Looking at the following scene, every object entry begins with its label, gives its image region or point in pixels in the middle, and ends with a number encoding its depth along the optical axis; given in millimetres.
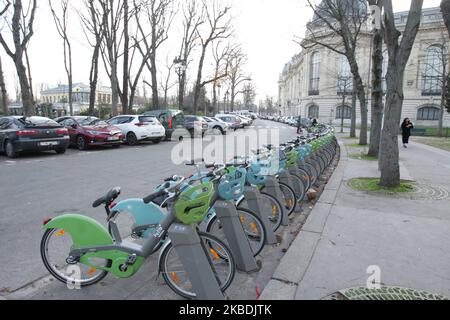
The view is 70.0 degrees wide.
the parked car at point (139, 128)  15672
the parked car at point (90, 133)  13320
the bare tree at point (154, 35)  23297
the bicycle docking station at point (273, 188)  4648
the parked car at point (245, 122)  35312
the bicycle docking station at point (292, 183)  5383
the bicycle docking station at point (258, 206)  4078
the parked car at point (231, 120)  29752
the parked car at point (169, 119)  18672
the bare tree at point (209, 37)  30281
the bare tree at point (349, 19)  13438
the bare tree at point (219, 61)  38484
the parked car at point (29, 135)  10581
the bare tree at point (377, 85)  11020
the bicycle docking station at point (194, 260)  2721
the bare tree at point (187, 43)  29656
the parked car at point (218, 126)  25641
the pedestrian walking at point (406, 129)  15572
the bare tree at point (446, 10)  5246
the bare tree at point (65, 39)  24548
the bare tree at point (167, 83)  38444
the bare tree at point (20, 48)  14009
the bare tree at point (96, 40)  20984
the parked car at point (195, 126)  21125
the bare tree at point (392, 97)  6828
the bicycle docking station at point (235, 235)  3426
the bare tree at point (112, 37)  20006
